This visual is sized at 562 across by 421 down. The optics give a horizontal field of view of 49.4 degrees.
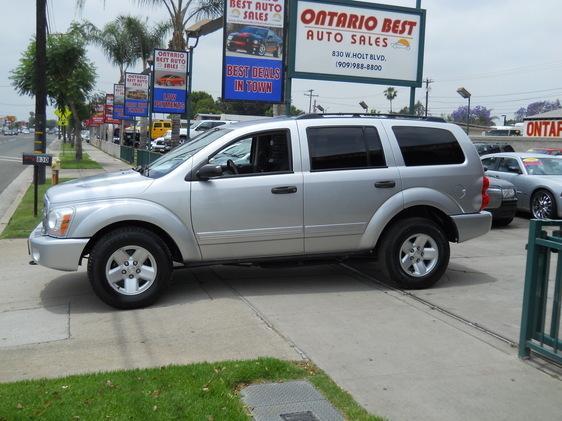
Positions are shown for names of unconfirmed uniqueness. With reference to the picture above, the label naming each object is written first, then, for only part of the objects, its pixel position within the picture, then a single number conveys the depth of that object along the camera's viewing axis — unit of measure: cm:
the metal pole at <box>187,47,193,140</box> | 1805
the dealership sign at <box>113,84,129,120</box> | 3838
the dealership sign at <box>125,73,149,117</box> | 2947
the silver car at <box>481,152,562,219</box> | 1280
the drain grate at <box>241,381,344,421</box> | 376
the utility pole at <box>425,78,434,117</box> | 7175
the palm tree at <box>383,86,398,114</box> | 9243
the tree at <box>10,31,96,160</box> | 2881
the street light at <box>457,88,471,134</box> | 4246
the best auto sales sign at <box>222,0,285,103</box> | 1127
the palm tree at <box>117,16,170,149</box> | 4053
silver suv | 600
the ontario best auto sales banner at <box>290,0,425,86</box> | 1126
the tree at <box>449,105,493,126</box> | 12675
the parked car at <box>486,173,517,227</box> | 1180
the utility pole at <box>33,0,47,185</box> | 1712
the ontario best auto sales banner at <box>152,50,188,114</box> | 1917
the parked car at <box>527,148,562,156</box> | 2107
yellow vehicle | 5156
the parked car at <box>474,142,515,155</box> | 2345
